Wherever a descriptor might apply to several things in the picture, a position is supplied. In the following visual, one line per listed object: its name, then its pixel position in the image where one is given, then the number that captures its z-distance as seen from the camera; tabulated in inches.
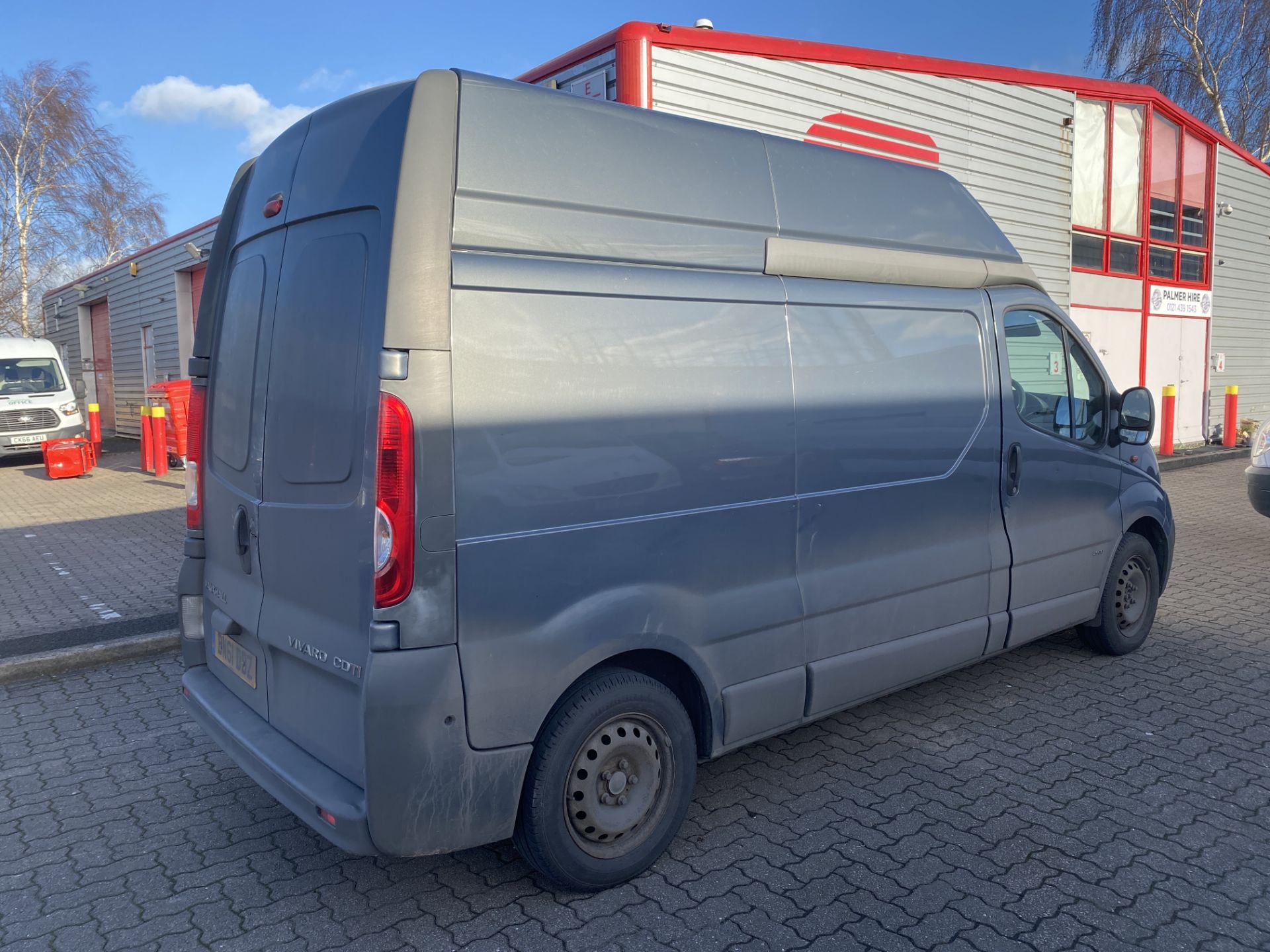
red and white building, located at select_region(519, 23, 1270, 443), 349.7
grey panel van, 104.7
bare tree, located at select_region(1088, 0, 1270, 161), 1061.1
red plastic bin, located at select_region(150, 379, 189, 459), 536.4
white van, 618.5
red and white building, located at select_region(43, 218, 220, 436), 680.4
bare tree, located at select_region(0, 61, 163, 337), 1264.8
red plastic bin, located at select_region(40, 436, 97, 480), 563.2
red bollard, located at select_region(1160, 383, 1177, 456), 619.8
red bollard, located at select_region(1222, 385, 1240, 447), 692.7
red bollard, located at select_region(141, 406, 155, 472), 575.2
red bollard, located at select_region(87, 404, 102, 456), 673.6
